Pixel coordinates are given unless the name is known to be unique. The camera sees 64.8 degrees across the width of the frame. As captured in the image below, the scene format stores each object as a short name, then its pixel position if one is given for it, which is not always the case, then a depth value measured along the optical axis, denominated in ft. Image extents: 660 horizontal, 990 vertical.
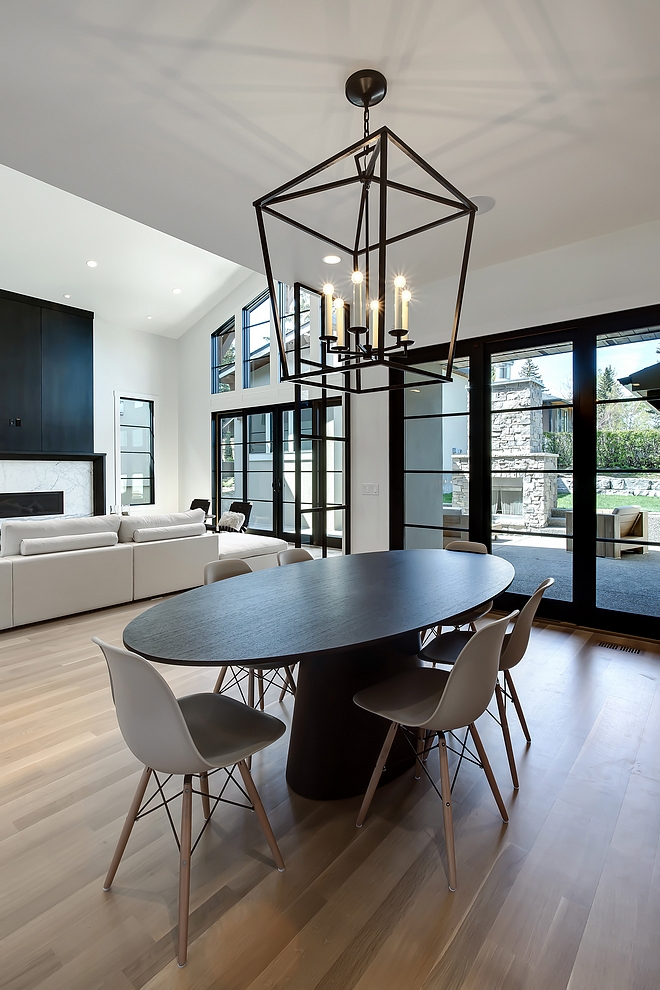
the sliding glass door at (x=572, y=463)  12.29
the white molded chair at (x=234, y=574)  8.23
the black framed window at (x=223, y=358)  28.93
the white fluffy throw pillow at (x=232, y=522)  23.13
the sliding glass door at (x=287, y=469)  17.94
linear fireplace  23.86
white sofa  12.89
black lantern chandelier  5.79
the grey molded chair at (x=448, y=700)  5.06
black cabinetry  23.72
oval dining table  4.91
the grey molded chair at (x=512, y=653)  6.67
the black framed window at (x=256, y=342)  27.09
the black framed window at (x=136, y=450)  28.91
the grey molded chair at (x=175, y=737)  4.23
